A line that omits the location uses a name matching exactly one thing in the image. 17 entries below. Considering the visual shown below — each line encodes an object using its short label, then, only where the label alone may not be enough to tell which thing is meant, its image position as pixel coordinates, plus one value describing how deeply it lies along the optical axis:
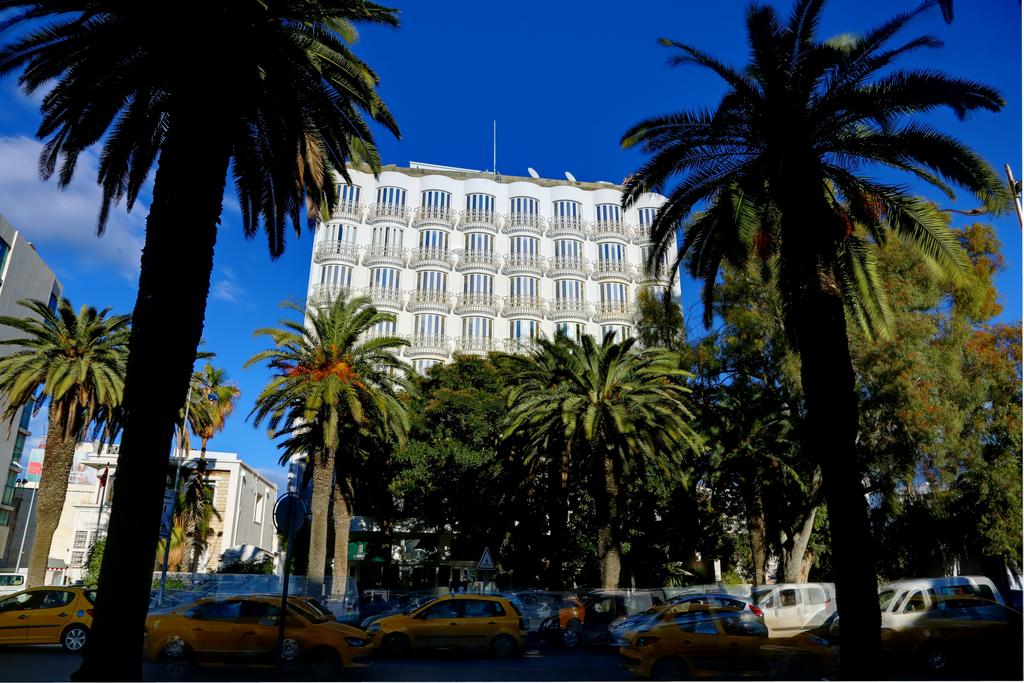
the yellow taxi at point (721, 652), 12.23
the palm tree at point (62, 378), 24.78
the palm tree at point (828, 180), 10.38
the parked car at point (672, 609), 16.17
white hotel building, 47.59
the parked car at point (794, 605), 21.03
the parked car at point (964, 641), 13.33
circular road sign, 10.13
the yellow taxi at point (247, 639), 12.73
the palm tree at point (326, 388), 25.02
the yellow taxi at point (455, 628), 15.68
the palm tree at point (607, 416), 23.70
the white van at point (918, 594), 15.20
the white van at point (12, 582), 21.11
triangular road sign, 19.50
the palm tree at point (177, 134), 8.25
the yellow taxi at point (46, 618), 14.79
